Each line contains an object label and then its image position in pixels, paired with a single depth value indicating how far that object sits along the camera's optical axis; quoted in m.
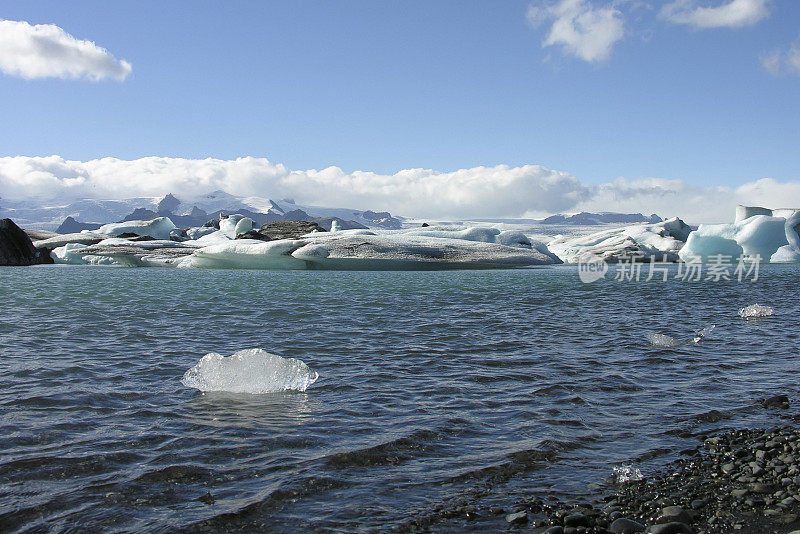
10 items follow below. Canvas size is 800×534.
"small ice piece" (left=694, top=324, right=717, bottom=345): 11.86
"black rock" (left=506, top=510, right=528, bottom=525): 3.99
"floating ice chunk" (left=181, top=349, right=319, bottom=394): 7.33
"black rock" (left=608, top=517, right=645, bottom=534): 3.77
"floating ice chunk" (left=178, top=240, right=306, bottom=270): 41.66
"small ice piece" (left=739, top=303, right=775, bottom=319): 15.99
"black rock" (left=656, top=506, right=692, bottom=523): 3.94
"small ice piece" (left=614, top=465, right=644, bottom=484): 4.66
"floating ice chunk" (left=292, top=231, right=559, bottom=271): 40.31
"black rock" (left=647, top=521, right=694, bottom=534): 3.71
